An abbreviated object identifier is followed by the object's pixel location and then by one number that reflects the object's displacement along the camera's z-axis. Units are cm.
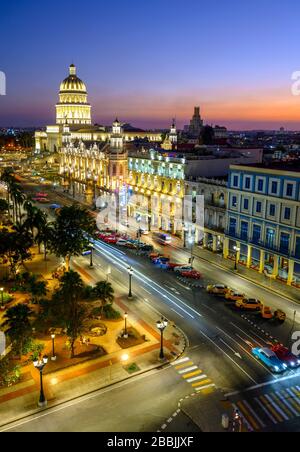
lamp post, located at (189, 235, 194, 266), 6206
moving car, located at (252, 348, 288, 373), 3392
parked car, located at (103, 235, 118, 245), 7388
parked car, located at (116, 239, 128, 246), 7131
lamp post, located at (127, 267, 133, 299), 4855
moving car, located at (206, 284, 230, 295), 4897
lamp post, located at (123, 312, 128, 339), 3922
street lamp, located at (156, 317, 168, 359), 3450
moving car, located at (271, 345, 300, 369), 3494
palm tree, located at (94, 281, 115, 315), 4197
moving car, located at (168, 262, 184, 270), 5869
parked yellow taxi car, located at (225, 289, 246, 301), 4675
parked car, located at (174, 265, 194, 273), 5606
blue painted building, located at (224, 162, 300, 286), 5097
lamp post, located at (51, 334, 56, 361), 3506
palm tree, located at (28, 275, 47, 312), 4312
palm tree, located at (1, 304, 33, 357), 3319
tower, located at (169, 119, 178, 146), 11559
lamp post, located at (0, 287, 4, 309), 4622
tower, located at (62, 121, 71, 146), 15964
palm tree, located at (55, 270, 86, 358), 3566
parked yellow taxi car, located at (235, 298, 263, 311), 4503
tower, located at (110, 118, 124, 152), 10550
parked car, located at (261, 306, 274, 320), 4309
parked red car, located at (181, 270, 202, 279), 5481
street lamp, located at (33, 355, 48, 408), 2889
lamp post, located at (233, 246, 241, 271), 5776
